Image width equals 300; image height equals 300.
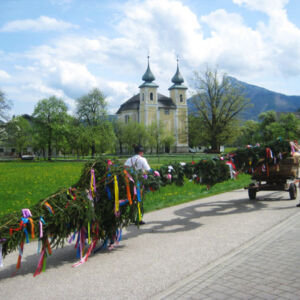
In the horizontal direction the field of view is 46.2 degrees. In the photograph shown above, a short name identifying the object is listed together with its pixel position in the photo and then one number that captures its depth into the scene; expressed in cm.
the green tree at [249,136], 8168
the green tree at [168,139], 8681
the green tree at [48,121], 6206
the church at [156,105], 10144
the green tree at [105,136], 6141
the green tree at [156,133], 8569
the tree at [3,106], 5549
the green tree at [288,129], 6016
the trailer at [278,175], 1004
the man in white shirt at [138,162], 740
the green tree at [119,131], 8294
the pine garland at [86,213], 457
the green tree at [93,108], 6284
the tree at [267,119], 9488
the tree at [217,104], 4531
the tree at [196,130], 4591
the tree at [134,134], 8094
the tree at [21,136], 7922
